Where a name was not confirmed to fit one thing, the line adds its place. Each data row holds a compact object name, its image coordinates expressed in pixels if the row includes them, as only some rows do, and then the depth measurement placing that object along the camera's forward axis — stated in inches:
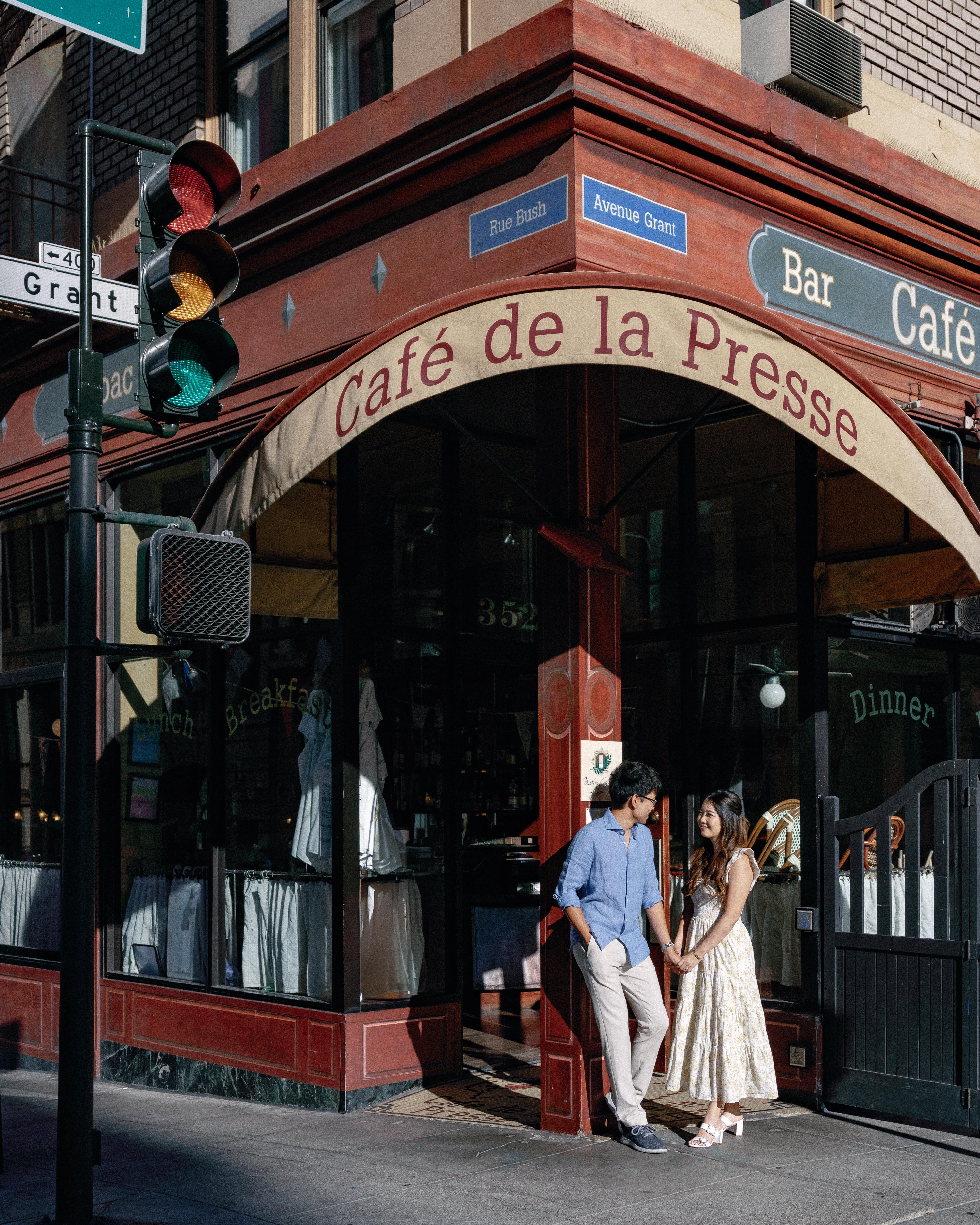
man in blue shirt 274.4
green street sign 245.8
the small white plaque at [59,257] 291.6
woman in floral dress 278.7
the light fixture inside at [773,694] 347.3
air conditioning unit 339.9
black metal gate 282.0
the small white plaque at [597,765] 292.5
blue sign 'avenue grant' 289.9
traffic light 226.7
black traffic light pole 219.0
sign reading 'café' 328.2
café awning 259.8
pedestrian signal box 220.7
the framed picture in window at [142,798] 406.9
